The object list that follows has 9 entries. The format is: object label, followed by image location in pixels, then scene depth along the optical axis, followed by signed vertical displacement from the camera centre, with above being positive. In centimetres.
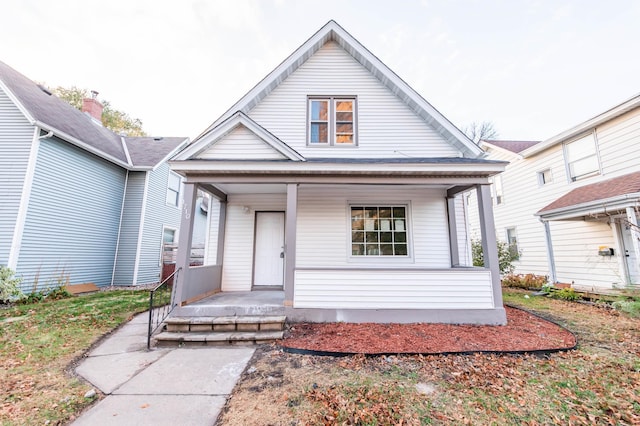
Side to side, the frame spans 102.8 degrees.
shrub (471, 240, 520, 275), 1012 -21
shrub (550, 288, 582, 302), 760 -126
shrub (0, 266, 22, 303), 666 -98
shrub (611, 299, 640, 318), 495 -106
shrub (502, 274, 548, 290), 948 -112
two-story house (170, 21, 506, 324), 559 +159
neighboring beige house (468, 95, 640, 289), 734 +163
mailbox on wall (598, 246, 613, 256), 778 +5
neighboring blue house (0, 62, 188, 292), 754 +192
